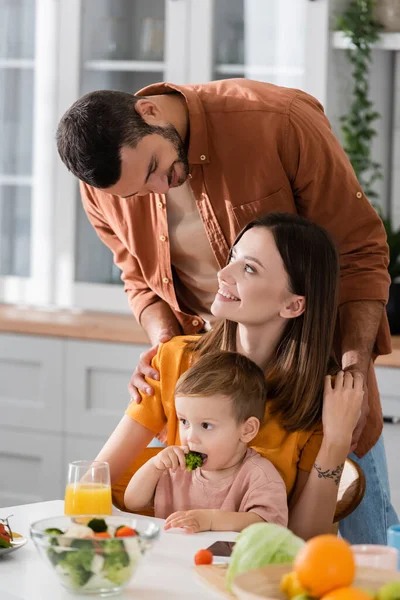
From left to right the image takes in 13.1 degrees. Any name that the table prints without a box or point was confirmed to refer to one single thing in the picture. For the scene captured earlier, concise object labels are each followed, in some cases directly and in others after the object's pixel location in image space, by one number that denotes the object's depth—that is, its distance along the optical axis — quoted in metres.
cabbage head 2.81
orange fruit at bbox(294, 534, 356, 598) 2.67
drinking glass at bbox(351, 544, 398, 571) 2.79
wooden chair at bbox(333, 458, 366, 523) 3.60
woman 3.53
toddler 3.42
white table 2.91
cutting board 2.71
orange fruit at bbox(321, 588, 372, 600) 2.62
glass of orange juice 3.26
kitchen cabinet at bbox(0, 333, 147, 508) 5.61
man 3.80
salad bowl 2.82
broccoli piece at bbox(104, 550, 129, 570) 2.83
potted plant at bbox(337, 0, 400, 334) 5.43
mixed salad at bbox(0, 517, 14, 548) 3.08
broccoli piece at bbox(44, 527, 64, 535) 2.91
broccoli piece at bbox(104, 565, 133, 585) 2.85
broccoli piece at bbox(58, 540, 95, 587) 2.82
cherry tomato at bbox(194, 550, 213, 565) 2.99
